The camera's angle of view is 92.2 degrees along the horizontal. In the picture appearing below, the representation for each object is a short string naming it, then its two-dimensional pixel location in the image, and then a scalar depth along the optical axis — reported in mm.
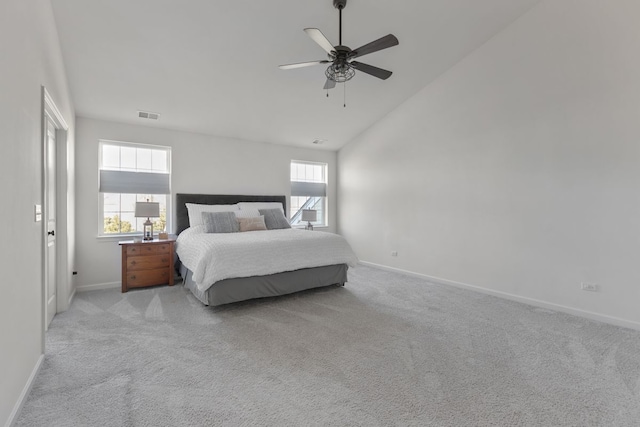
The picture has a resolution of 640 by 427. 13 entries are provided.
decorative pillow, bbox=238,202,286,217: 5290
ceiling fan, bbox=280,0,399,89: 2572
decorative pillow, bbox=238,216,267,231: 4719
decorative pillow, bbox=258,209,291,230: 5113
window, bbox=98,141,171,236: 4504
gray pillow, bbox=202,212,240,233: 4492
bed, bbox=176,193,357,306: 3385
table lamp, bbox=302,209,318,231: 5930
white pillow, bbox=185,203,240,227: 4836
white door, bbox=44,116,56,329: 3139
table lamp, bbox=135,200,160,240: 4309
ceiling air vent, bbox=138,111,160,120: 4367
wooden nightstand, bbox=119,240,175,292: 4180
